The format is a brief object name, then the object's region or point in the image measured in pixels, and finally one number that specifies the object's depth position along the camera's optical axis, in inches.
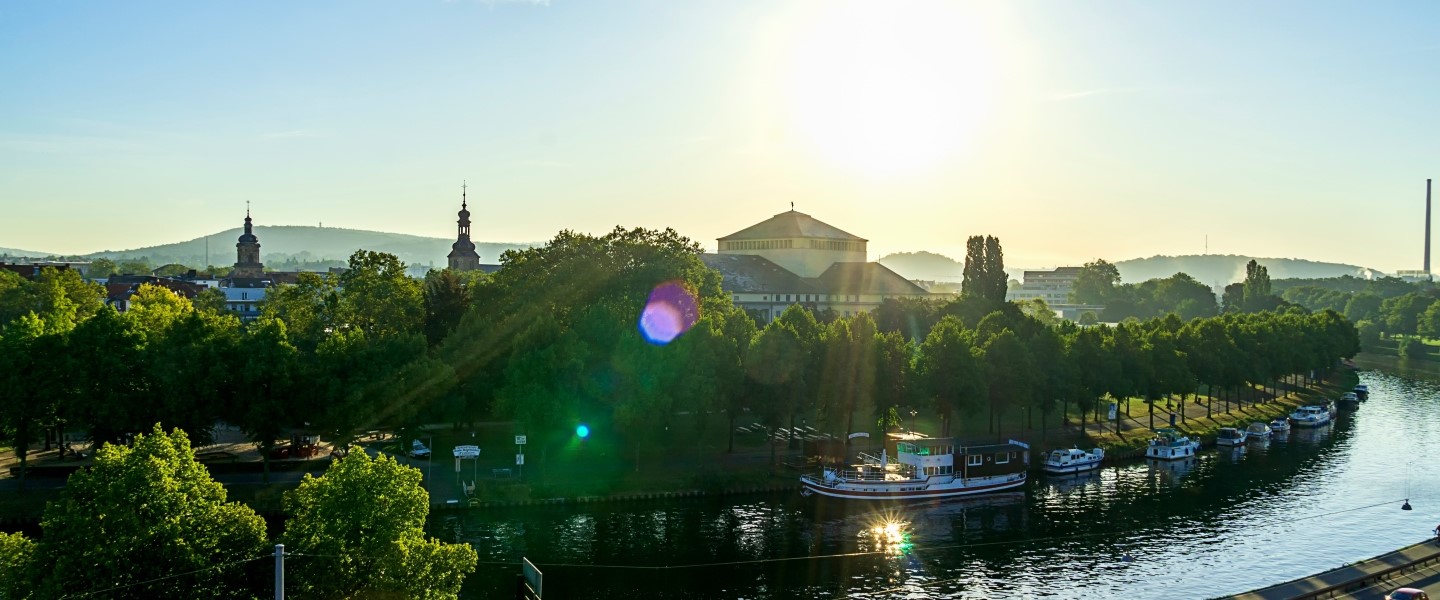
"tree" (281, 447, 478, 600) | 1143.6
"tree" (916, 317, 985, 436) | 2992.1
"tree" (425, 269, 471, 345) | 3304.6
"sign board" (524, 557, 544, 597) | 1339.8
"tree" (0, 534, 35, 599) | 1053.2
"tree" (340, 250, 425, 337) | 3238.2
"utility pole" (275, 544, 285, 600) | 908.0
